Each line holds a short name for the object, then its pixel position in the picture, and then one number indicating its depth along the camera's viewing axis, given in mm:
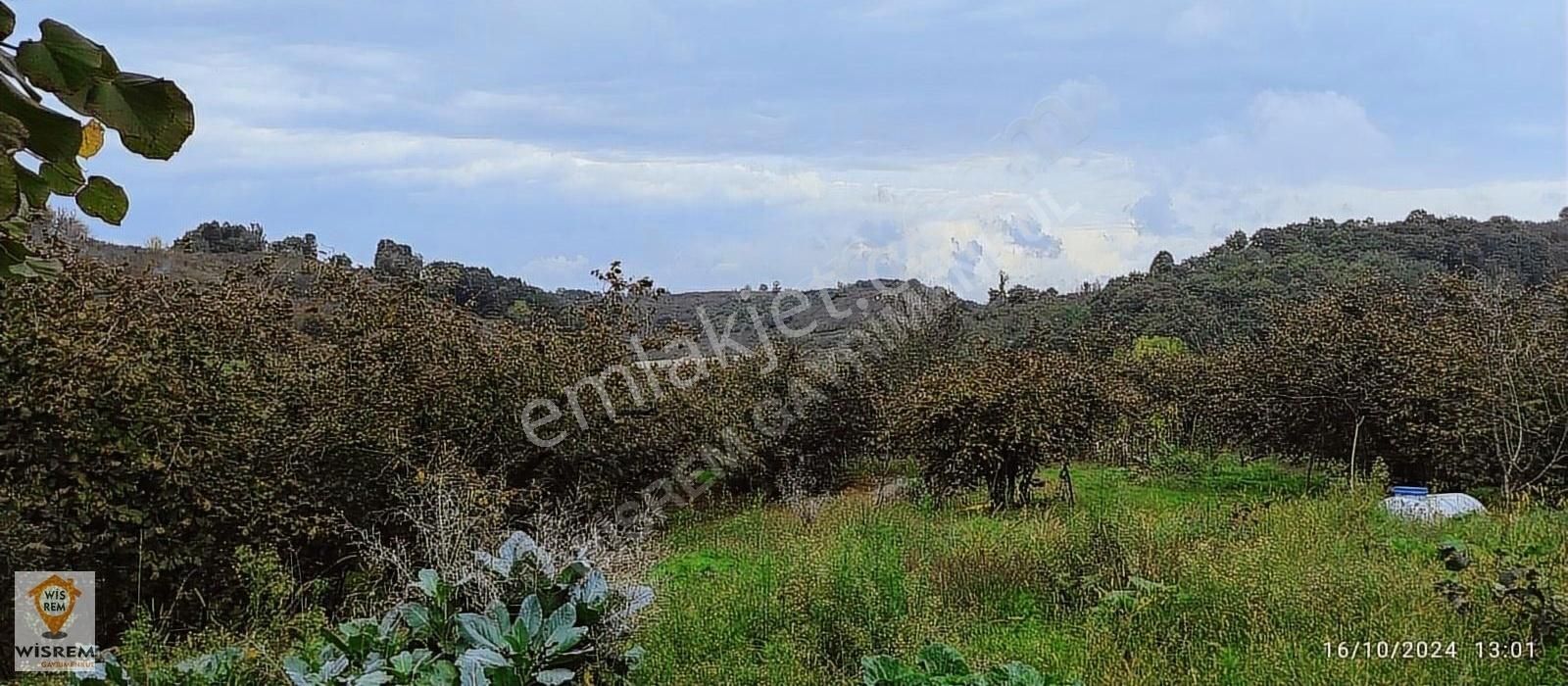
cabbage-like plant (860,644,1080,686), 3533
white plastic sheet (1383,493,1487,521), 7086
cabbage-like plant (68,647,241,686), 3590
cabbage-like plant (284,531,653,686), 3559
